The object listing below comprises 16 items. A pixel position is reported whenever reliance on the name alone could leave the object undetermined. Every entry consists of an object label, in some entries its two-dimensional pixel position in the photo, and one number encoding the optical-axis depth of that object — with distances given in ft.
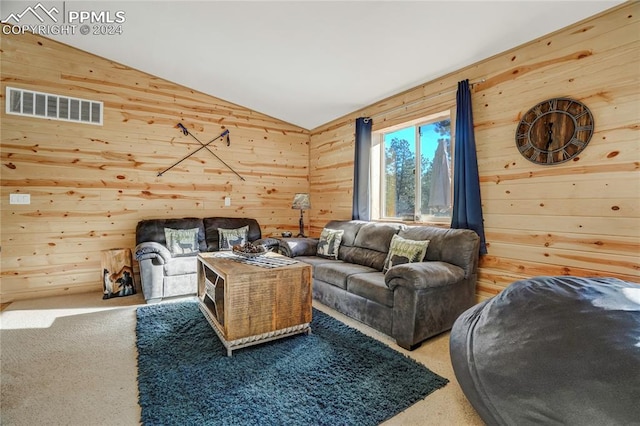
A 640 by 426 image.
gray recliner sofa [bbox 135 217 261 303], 10.99
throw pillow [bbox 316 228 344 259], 12.67
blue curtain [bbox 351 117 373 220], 13.85
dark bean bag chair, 3.58
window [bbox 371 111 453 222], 11.24
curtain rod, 9.85
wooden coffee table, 7.30
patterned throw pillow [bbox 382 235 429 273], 9.27
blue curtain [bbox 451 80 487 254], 9.41
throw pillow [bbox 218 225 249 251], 13.91
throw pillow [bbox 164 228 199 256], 12.82
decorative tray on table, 9.30
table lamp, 15.57
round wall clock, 7.48
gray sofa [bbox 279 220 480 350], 7.63
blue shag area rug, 5.28
